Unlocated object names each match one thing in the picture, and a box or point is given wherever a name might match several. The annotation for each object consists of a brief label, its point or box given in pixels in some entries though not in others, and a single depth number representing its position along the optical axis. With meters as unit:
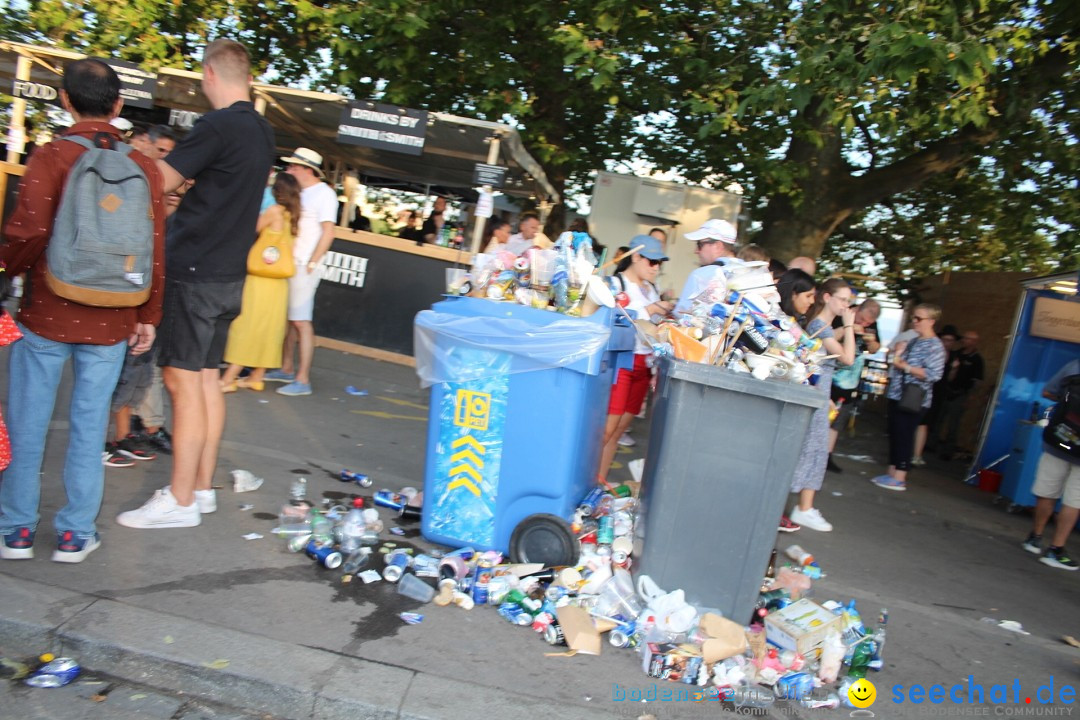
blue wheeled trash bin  3.92
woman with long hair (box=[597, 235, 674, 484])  5.65
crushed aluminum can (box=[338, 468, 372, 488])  5.16
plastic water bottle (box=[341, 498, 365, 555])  3.99
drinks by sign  9.81
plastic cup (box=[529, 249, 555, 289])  4.20
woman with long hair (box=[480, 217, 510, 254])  9.23
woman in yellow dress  6.80
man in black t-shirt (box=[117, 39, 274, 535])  3.76
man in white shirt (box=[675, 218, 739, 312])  5.51
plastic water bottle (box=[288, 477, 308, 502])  4.62
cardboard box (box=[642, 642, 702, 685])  3.35
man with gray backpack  3.13
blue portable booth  9.09
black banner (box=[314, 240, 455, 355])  10.27
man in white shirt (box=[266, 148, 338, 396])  7.34
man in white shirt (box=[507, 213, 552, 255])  9.84
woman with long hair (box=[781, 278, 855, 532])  5.73
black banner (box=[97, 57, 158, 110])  10.88
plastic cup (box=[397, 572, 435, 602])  3.68
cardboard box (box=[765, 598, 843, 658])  3.54
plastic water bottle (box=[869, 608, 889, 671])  3.76
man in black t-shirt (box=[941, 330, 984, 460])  11.80
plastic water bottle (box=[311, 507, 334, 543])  4.00
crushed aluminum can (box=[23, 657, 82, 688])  2.80
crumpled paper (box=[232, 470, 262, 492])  4.64
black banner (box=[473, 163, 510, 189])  9.29
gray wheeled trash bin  3.62
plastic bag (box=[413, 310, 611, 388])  3.90
